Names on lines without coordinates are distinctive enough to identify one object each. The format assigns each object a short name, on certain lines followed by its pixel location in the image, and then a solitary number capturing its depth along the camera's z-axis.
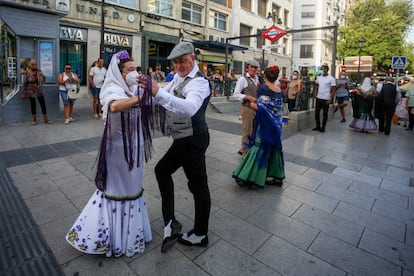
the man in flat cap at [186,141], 2.13
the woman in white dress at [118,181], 2.28
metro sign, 13.34
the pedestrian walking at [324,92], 8.70
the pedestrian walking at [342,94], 11.10
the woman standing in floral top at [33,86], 7.63
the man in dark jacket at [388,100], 9.05
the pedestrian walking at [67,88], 8.20
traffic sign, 13.63
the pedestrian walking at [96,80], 8.86
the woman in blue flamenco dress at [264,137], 4.01
